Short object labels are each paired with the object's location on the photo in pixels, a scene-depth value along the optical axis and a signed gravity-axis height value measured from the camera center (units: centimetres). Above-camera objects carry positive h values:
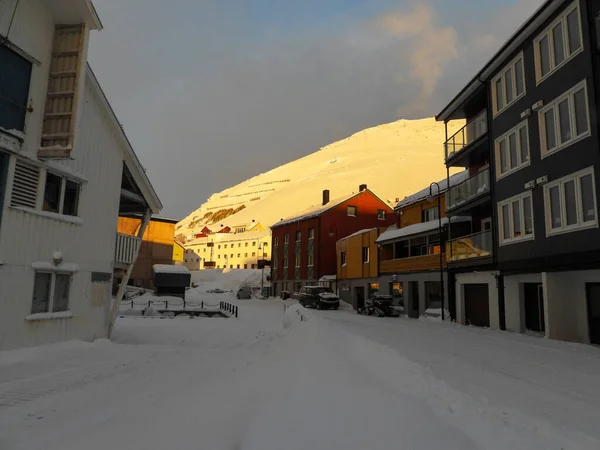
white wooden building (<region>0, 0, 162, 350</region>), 1047 +267
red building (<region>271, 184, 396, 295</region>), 4797 +582
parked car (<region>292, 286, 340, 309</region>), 3700 -130
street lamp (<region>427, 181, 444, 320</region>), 2627 +91
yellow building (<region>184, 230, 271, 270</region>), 10212 +764
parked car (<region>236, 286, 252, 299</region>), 5766 -166
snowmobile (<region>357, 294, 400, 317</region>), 2975 -155
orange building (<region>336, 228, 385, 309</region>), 3700 +153
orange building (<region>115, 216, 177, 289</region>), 5653 +399
